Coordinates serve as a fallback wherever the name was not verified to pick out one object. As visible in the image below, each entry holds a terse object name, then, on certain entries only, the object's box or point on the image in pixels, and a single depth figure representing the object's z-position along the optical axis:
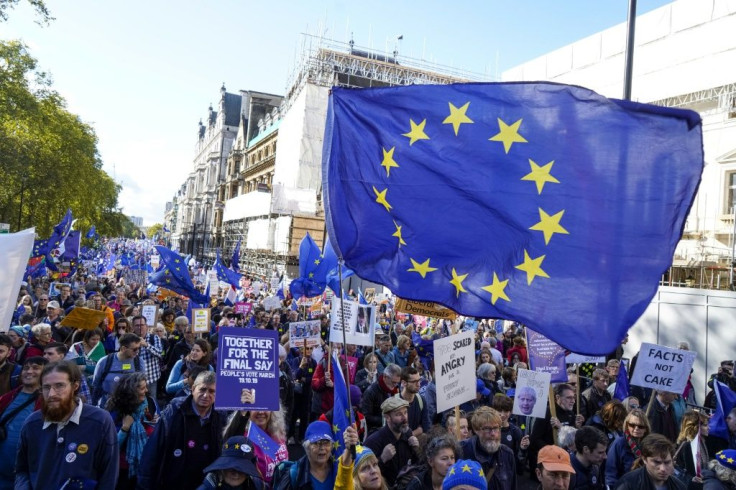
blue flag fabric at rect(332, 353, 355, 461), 4.59
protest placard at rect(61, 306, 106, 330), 9.19
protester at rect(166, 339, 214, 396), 7.44
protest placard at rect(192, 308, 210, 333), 11.74
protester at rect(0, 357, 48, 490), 4.66
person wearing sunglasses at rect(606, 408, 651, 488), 5.68
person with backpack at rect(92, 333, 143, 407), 6.70
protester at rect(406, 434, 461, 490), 4.41
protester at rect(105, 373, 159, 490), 4.98
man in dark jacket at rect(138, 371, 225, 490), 4.79
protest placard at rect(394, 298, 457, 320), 8.69
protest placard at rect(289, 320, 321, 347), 10.16
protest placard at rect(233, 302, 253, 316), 16.17
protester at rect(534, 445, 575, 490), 4.38
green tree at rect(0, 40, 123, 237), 27.31
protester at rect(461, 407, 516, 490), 5.22
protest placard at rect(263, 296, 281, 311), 18.06
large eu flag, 4.65
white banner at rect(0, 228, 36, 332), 6.48
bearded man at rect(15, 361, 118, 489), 3.97
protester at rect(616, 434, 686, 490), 4.75
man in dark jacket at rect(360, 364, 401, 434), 7.28
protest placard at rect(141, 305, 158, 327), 12.66
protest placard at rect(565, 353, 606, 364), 9.77
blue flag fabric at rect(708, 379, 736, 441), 6.79
